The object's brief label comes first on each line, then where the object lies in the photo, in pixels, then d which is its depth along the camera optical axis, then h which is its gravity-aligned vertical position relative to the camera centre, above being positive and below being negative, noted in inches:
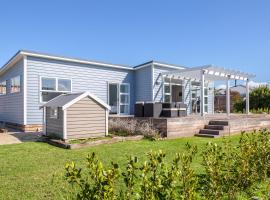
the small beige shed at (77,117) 345.4 -15.5
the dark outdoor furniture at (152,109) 449.4 -5.4
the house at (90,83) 497.7 +56.2
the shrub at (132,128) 389.7 -36.2
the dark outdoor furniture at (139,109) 474.9 -5.7
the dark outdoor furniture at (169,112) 449.4 -10.9
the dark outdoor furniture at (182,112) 477.0 -11.6
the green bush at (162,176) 73.3 -24.2
